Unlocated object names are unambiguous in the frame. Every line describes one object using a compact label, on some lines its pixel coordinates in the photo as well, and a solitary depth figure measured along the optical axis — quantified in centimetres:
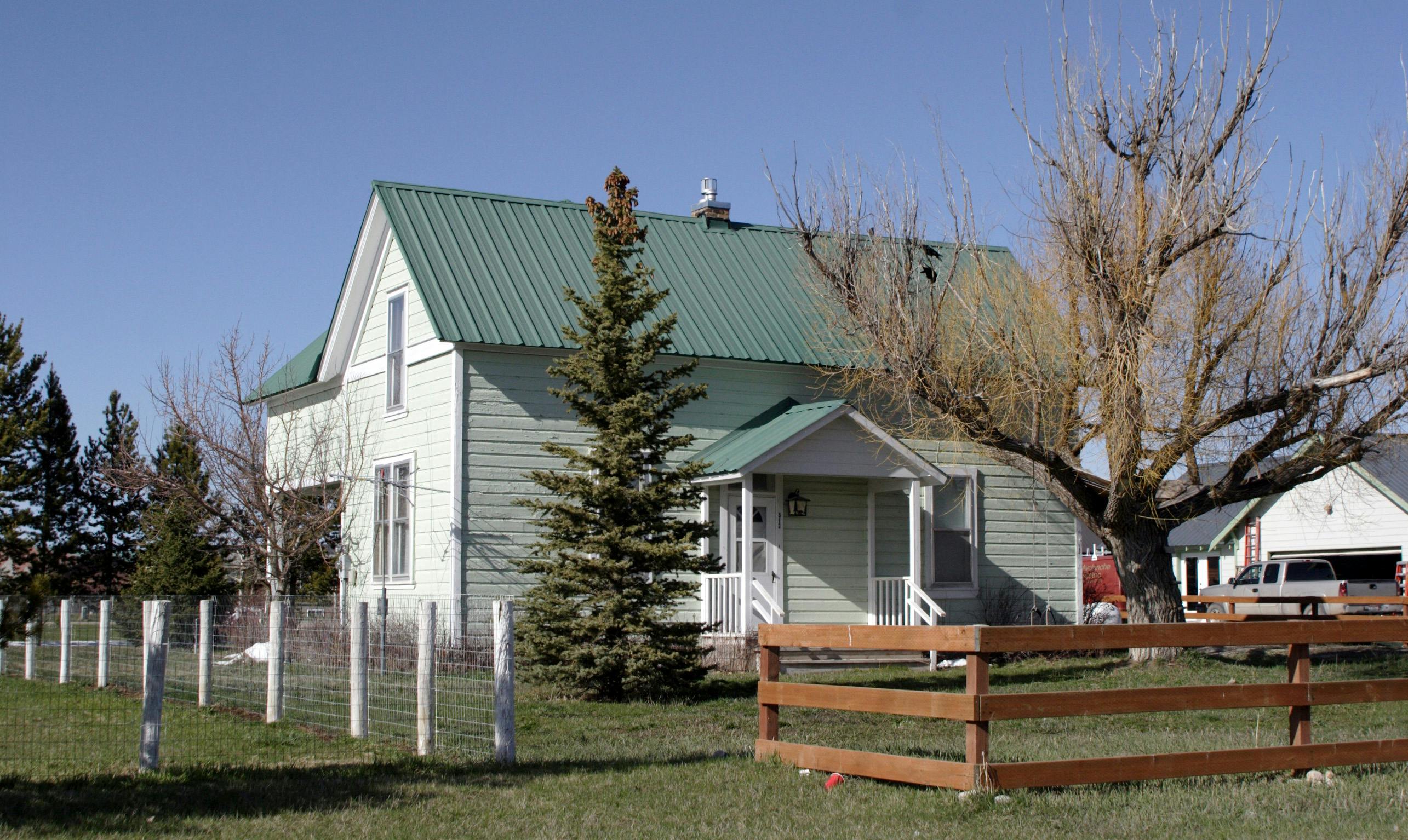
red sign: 3922
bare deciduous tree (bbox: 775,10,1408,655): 1539
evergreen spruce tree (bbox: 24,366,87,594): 2961
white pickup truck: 3219
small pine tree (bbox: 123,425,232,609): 2225
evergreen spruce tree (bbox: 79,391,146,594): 3016
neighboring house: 3575
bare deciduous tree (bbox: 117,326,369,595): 2166
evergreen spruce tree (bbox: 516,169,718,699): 1412
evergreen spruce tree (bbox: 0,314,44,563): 2883
